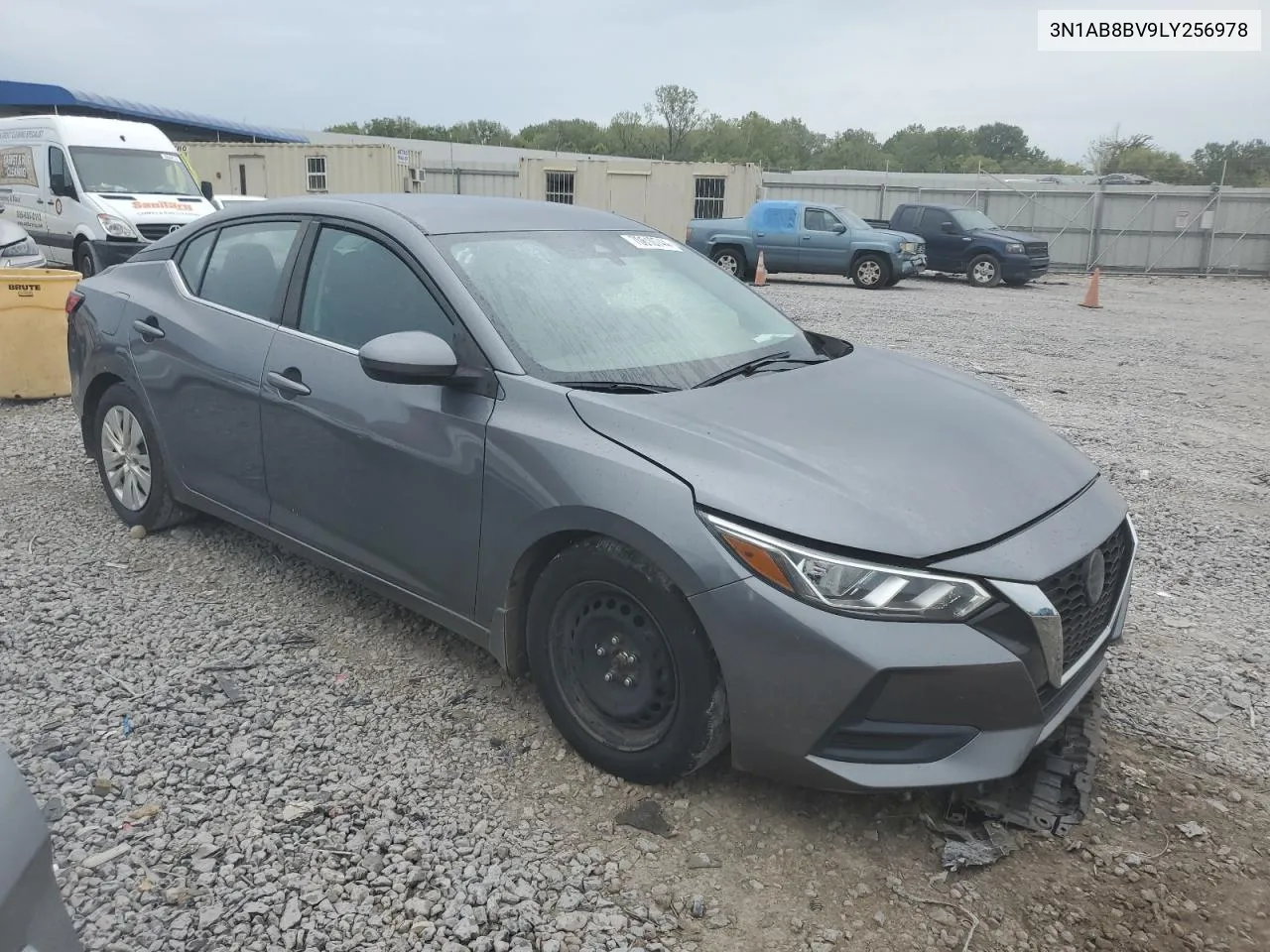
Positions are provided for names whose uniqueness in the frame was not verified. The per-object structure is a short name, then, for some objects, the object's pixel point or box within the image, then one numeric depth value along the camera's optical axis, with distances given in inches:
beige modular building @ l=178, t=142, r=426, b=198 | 1046.4
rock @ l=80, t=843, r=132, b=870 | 99.8
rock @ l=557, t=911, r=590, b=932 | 93.2
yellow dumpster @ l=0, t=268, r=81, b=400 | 292.4
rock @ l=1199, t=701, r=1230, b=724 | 133.4
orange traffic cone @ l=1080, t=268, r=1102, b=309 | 706.2
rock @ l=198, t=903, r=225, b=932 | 92.7
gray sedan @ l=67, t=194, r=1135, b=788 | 96.6
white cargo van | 528.4
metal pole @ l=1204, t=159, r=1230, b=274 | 1023.6
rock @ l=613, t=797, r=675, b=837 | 107.3
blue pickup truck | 791.1
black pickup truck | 866.1
